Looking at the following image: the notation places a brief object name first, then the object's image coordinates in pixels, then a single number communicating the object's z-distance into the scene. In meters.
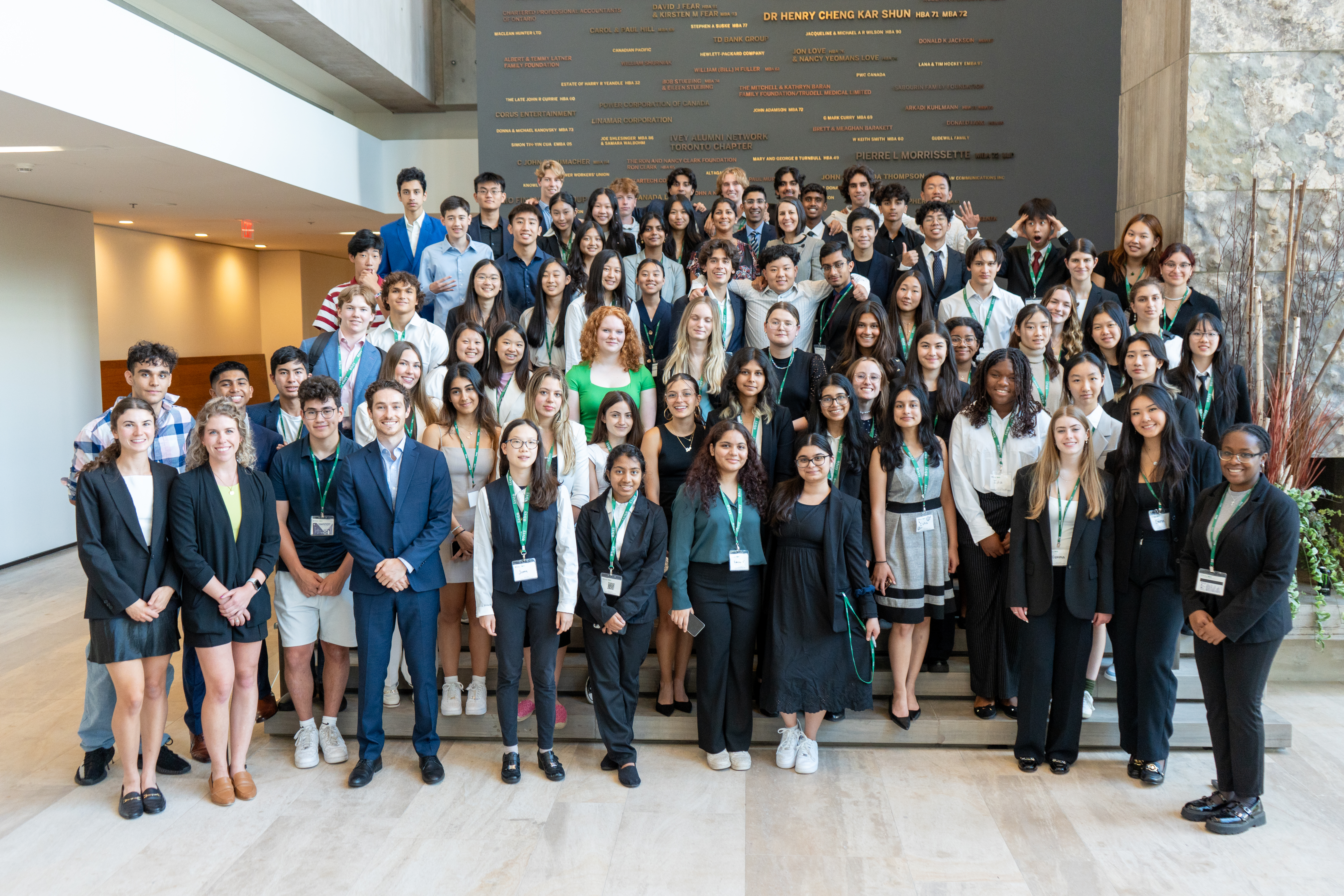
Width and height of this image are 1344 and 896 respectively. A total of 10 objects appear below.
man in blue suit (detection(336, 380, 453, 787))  3.97
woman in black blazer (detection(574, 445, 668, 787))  4.06
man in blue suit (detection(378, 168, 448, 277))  6.43
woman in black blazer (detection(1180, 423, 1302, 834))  3.50
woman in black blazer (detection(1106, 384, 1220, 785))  3.92
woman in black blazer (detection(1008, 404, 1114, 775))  4.00
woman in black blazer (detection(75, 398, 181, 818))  3.61
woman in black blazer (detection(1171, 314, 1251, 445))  4.72
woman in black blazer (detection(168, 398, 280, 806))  3.73
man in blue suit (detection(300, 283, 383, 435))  4.94
